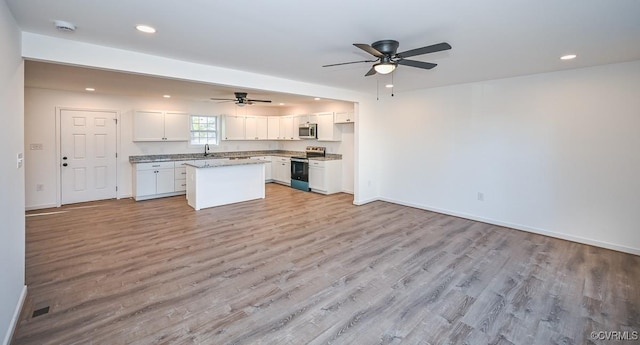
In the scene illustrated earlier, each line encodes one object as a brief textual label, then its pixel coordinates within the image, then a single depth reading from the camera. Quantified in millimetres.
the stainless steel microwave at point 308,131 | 8086
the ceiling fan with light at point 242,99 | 6296
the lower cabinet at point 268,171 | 9414
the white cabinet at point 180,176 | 7332
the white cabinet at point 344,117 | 7306
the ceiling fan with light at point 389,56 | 2778
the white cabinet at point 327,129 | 7749
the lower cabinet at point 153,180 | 6773
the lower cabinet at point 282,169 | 8844
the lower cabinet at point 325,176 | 7590
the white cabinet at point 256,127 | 8898
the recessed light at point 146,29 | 2688
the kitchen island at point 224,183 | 6062
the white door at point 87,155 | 6301
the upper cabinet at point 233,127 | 8508
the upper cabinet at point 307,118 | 8145
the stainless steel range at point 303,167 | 8109
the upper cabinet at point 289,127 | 8688
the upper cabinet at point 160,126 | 6988
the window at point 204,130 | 8203
